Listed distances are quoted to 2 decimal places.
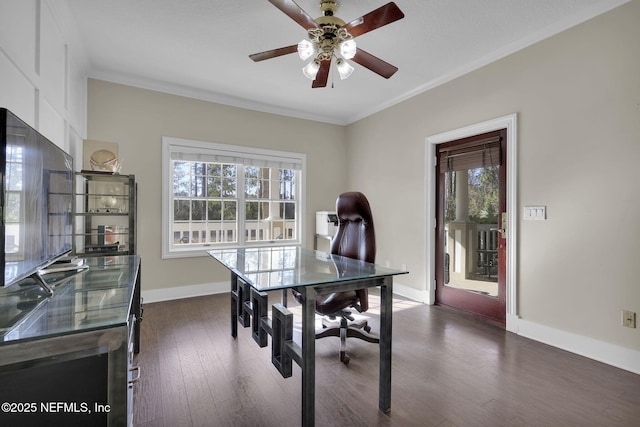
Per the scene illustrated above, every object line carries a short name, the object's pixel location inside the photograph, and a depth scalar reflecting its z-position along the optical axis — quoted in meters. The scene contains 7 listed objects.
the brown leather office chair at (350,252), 2.25
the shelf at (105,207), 2.88
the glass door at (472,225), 3.13
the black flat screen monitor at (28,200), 1.03
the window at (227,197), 4.03
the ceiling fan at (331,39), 1.87
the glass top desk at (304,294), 1.49
